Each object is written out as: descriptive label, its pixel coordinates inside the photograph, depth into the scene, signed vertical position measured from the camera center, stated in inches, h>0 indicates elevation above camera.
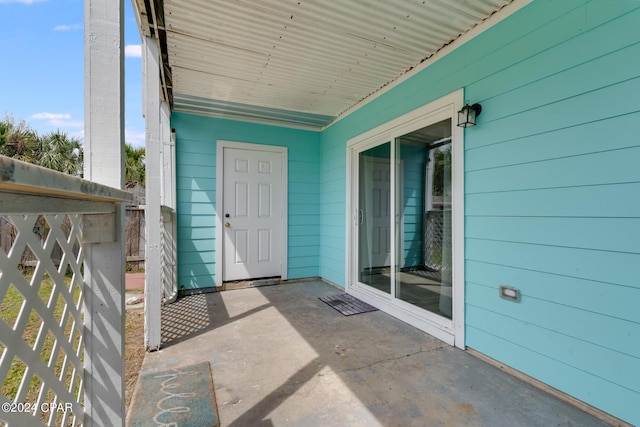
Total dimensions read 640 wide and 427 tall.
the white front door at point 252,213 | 170.6 -0.6
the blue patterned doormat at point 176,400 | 63.9 -44.2
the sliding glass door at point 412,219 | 100.3 -2.7
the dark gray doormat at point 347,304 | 133.8 -43.4
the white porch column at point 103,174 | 44.7 +5.7
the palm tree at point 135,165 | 375.6 +58.9
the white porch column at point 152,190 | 92.5 +6.7
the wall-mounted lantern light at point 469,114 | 90.9 +30.3
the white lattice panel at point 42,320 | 27.4 -11.8
